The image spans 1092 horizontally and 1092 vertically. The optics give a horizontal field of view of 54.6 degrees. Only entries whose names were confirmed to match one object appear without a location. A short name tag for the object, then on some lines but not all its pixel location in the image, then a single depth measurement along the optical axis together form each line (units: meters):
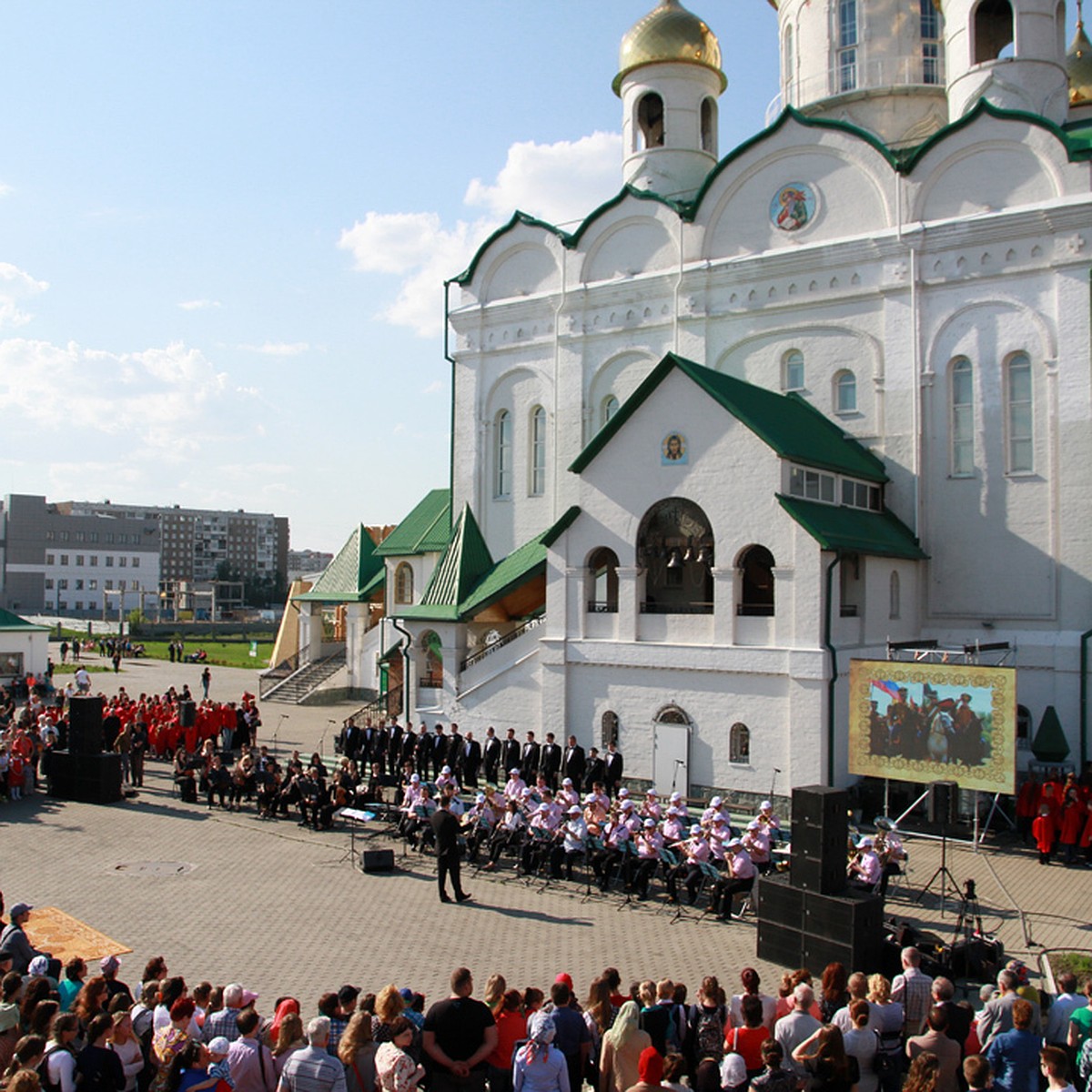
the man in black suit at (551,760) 21.92
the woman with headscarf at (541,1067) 7.17
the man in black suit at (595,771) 21.41
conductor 15.18
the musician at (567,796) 16.89
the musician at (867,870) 13.94
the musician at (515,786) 18.29
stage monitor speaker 16.75
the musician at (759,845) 14.95
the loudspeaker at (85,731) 21.70
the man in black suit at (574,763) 21.78
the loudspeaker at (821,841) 12.66
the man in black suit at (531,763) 22.05
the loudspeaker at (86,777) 21.52
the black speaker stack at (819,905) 12.18
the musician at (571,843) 16.25
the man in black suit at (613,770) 21.38
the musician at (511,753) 22.38
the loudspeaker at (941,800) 17.03
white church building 21.81
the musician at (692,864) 15.12
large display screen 17.31
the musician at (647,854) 15.41
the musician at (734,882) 14.69
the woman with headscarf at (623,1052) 7.36
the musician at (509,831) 16.97
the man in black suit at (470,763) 22.67
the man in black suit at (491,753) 22.64
